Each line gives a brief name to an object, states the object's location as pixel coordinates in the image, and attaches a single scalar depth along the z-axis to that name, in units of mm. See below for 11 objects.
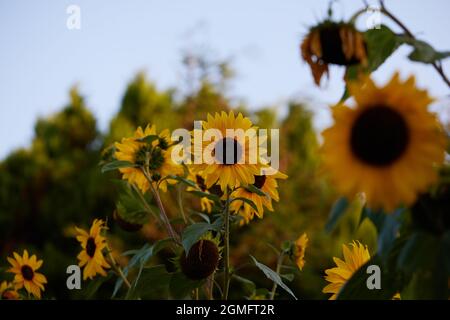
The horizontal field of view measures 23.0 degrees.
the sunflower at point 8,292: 1825
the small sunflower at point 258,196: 1702
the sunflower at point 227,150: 1582
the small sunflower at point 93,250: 1805
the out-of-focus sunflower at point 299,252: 1841
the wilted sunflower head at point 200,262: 1512
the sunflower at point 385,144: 1097
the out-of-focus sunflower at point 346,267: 1496
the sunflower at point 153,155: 1725
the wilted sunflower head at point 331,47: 1209
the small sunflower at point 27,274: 1883
